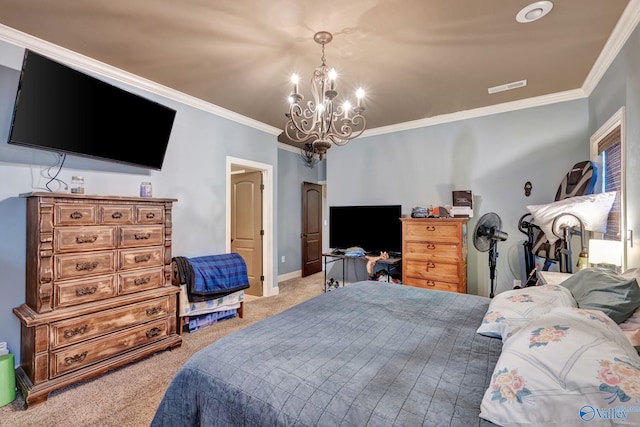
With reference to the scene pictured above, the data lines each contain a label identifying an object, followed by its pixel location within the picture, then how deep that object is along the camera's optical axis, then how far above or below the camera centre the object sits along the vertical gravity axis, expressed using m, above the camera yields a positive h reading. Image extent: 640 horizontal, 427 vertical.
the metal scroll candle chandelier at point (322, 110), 2.20 +0.87
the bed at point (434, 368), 0.80 -0.58
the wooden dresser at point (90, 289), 2.07 -0.57
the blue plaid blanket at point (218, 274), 3.18 -0.65
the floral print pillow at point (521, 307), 1.37 -0.46
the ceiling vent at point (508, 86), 3.16 +1.45
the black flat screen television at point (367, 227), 4.35 -0.16
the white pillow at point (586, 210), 2.34 +0.05
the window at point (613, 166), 2.34 +0.46
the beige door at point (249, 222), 4.69 -0.07
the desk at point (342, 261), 4.02 -0.71
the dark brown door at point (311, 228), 6.10 -0.23
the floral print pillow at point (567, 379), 0.73 -0.45
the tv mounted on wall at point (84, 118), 2.09 +0.86
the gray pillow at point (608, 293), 1.32 -0.38
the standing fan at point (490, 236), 3.40 -0.23
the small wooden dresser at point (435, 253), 3.58 -0.47
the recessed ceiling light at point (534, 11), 1.98 +1.44
